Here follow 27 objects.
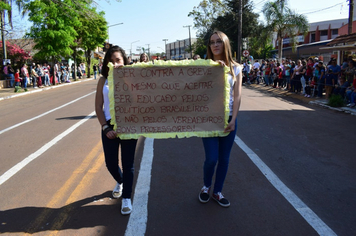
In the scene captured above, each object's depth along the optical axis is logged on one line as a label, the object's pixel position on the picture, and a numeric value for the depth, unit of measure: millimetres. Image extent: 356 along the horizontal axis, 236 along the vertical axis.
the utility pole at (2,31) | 21672
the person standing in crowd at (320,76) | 15050
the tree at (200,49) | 63294
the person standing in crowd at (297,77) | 16984
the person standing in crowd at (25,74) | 23445
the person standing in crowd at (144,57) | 8536
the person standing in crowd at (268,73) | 22416
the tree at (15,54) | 29109
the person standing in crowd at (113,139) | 3588
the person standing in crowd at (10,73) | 26156
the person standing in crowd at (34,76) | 25325
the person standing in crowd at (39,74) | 26375
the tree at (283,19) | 28969
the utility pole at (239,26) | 27528
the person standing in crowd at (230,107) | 3633
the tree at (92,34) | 35750
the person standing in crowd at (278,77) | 20459
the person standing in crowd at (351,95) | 11758
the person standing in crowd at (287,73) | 19003
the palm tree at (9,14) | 21894
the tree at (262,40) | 30719
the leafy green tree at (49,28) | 24922
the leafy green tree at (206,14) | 47031
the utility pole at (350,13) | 17434
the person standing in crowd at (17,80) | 22731
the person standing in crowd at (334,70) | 14131
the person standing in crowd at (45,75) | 27509
